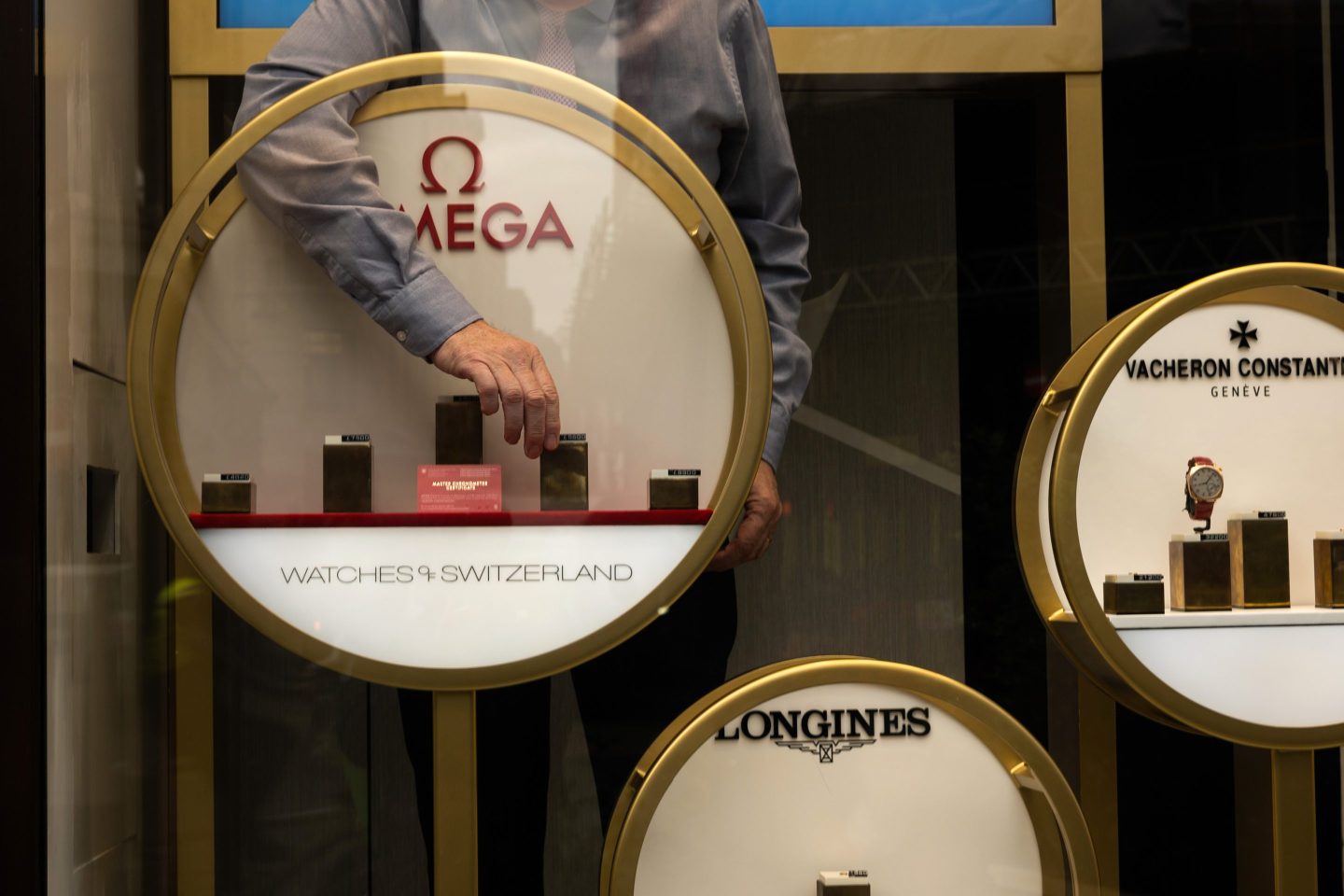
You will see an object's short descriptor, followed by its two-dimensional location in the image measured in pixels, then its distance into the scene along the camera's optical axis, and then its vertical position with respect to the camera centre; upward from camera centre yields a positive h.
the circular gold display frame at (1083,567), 1.31 -0.09
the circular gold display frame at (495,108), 1.17 +0.17
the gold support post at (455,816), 1.22 -0.34
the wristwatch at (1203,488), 1.39 -0.03
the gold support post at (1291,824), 1.37 -0.41
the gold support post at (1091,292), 1.49 +0.21
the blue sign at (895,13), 1.47 +0.54
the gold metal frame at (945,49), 1.47 +0.49
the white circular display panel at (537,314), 1.22 +0.16
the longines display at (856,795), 1.26 -0.34
